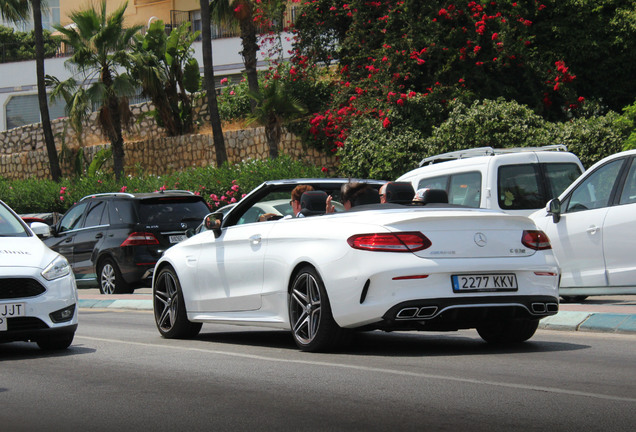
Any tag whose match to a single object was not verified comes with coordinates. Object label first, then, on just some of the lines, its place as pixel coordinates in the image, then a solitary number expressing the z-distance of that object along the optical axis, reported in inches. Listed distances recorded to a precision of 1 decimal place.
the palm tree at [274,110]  1198.9
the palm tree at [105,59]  1307.8
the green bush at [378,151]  1027.9
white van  562.6
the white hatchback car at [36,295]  364.5
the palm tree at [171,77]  1430.9
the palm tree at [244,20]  1219.9
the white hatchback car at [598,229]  452.8
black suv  721.6
